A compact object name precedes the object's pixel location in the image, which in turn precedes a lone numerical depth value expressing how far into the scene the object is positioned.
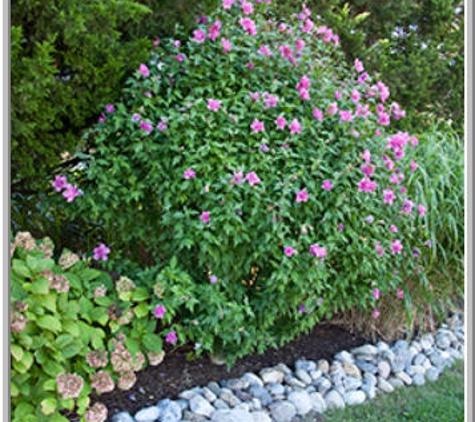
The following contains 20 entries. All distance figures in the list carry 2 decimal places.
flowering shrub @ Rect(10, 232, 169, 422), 1.99
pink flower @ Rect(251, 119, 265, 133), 2.49
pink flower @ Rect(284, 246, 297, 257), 2.42
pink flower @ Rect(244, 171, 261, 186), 2.39
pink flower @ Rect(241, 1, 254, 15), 2.74
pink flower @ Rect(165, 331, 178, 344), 2.44
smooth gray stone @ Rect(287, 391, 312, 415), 2.65
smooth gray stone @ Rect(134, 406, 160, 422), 2.34
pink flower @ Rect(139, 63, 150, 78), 2.51
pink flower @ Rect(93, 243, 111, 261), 2.58
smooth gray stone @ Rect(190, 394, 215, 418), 2.45
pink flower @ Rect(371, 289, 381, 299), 2.89
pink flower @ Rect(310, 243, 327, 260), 2.47
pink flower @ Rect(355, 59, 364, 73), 3.05
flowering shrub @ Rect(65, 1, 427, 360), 2.45
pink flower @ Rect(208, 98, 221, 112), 2.47
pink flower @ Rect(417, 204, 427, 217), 3.01
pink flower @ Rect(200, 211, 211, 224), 2.40
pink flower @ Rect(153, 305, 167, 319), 2.32
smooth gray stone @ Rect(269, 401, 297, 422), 2.57
